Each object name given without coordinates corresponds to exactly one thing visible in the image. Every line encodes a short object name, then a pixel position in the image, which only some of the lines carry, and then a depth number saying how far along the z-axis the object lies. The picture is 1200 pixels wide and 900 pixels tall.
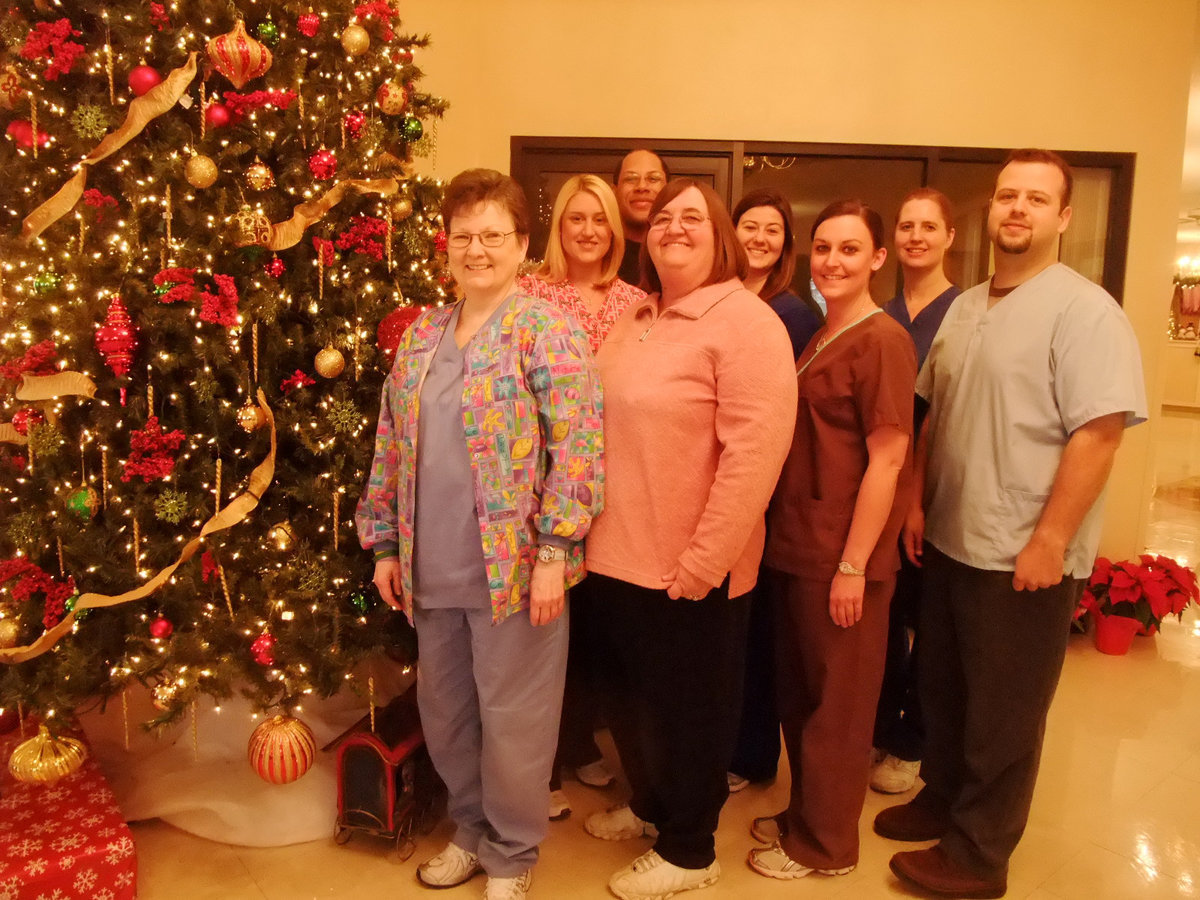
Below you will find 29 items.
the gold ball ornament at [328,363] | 1.96
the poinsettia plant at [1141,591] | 3.26
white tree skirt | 2.04
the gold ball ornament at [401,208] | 2.12
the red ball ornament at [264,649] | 1.89
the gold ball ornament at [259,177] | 1.90
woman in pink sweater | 1.53
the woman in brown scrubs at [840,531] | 1.66
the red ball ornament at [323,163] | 1.95
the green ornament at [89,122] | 1.81
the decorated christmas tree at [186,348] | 1.83
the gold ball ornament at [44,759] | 1.83
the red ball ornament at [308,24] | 1.96
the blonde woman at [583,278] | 2.05
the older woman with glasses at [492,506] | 1.58
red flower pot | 3.29
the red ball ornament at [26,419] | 1.90
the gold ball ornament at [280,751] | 1.87
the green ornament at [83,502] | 1.86
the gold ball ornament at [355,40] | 2.01
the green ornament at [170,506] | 1.88
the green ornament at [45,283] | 1.82
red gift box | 1.72
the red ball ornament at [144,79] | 1.79
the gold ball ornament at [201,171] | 1.81
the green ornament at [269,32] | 1.92
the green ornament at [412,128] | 2.18
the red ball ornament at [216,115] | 1.87
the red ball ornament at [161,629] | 1.88
